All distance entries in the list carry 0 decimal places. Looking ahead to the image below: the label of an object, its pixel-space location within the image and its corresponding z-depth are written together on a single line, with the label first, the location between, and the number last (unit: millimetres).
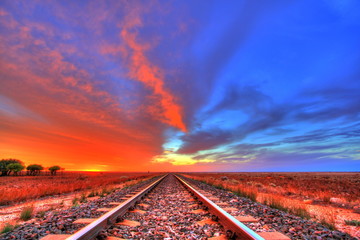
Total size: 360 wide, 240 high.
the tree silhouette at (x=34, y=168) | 78369
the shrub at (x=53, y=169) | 83688
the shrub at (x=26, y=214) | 6023
